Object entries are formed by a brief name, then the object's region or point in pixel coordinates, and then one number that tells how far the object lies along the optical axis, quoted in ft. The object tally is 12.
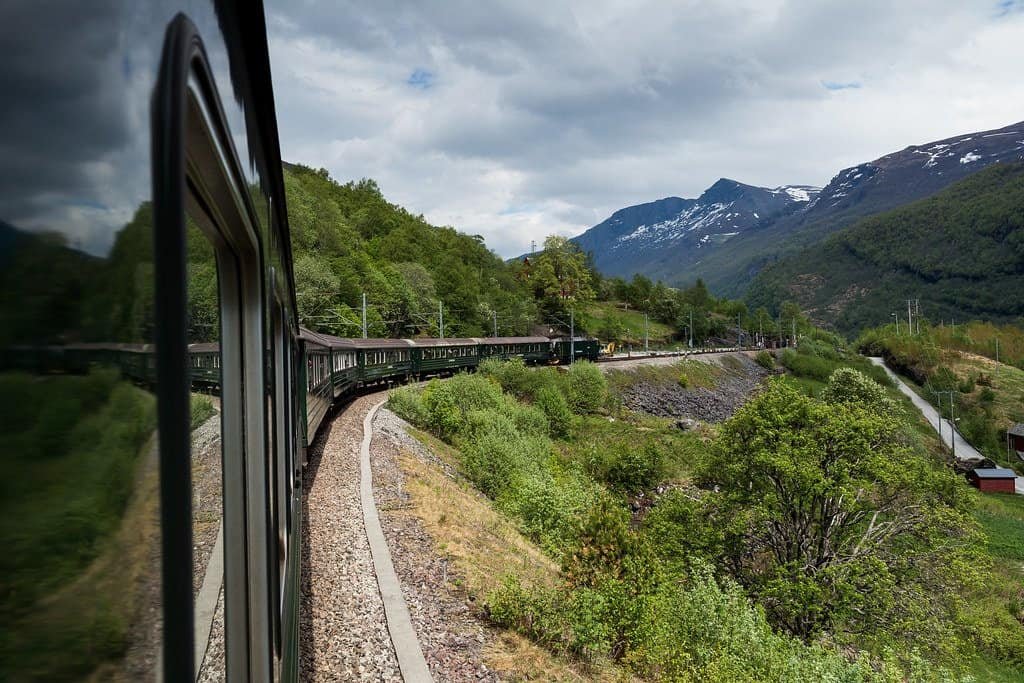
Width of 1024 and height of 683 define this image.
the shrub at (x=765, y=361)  271.94
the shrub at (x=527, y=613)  26.08
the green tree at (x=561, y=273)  290.15
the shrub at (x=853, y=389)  134.64
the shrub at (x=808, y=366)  256.93
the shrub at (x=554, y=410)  95.45
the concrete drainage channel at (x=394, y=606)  20.53
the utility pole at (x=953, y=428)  174.19
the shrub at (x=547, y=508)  41.73
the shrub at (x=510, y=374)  96.53
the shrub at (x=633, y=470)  84.23
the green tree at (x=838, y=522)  52.49
